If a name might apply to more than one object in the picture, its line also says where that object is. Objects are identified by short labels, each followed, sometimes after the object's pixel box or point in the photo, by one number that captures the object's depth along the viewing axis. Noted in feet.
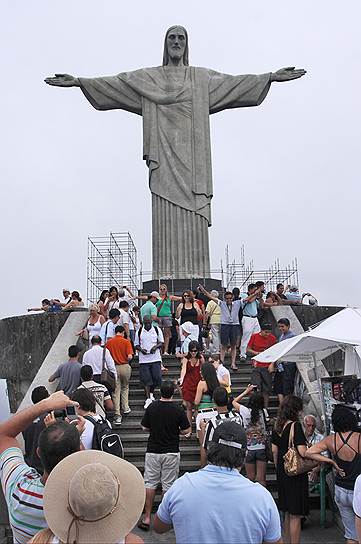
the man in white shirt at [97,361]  25.20
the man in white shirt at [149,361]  27.63
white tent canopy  18.81
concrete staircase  22.37
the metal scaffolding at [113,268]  68.08
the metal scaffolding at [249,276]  69.51
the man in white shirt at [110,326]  29.30
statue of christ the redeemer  49.60
